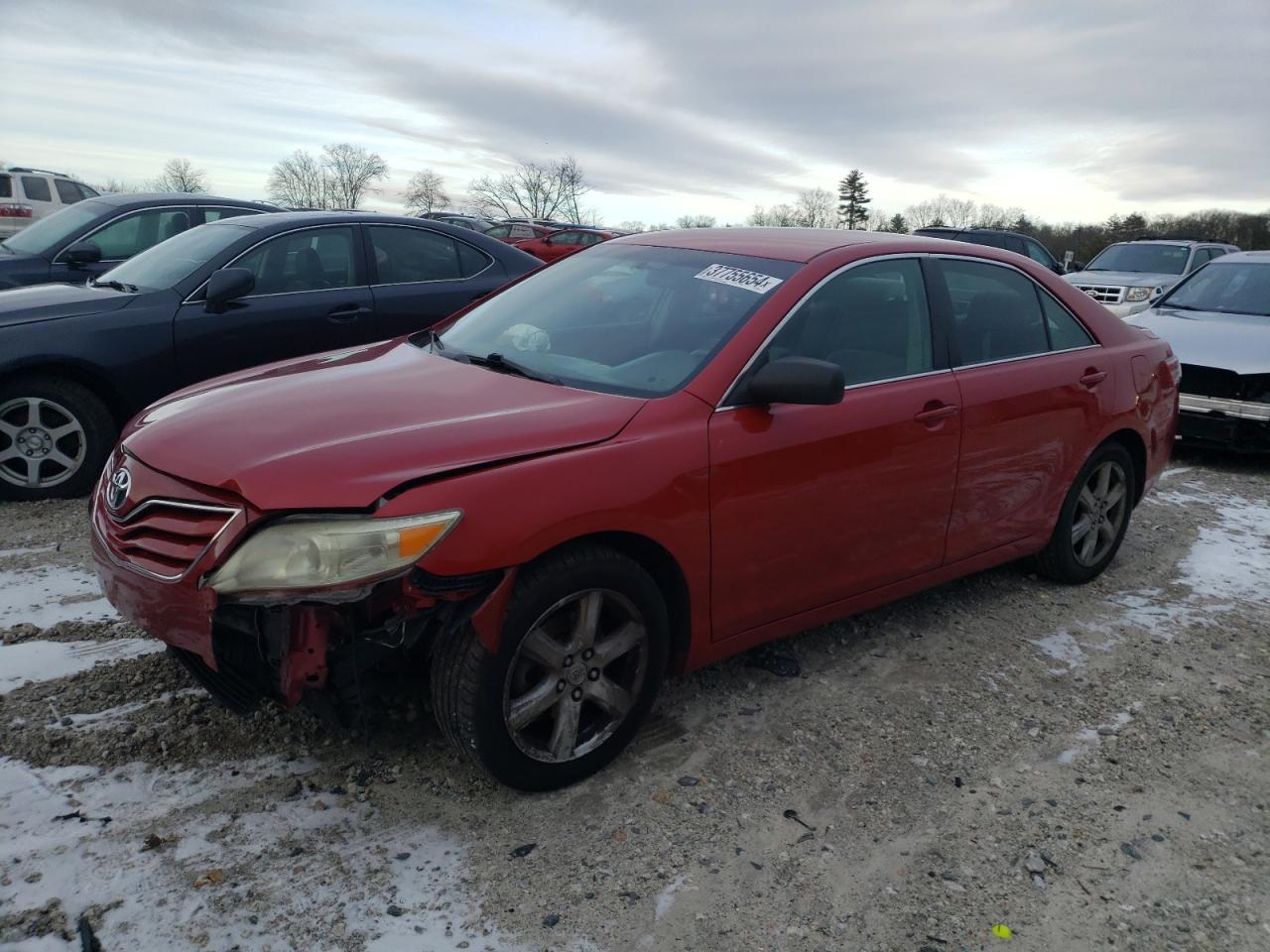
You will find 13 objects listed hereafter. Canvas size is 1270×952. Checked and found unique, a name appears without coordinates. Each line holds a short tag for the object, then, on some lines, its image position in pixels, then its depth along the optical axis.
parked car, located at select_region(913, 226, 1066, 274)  16.22
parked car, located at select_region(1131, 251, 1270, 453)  7.21
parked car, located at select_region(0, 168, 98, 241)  20.20
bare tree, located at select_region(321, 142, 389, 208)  75.38
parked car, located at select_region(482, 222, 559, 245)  27.81
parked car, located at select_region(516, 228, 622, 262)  24.81
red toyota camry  2.60
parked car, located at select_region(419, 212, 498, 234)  27.23
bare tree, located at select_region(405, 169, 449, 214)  76.31
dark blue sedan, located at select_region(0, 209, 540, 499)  5.41
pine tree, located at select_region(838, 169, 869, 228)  81.50
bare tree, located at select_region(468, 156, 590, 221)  67.31
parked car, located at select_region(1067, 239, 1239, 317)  14.27
